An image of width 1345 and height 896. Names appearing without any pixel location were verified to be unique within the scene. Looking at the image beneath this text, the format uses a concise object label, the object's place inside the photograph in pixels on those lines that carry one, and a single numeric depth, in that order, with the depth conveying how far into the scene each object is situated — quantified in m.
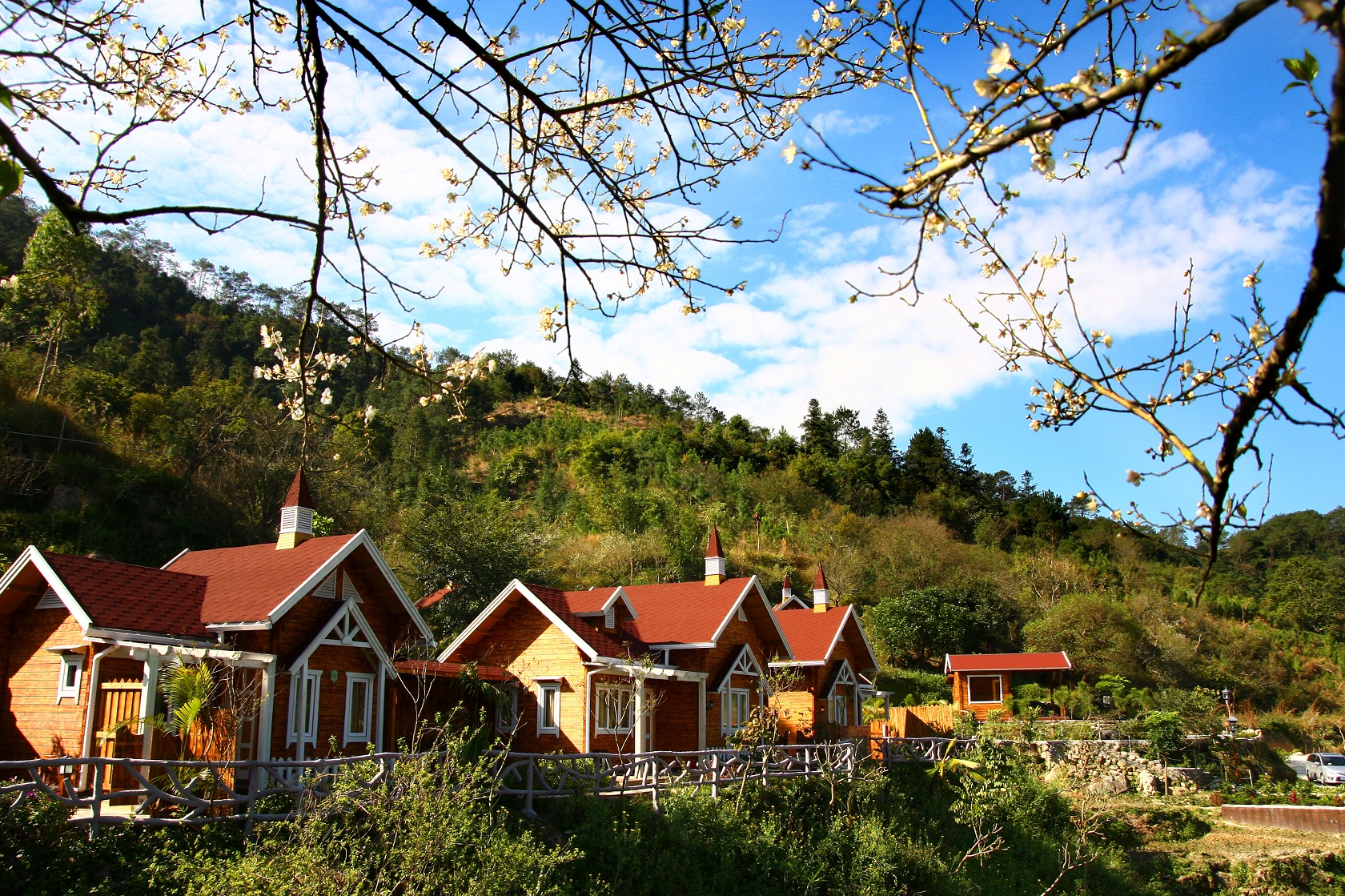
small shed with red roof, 37.16
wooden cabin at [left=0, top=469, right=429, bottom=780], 14.10
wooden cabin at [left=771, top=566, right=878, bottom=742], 25.22
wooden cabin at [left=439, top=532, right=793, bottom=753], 20.59
